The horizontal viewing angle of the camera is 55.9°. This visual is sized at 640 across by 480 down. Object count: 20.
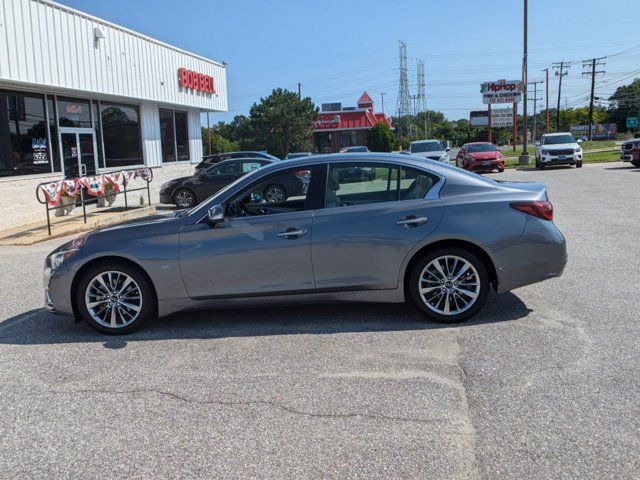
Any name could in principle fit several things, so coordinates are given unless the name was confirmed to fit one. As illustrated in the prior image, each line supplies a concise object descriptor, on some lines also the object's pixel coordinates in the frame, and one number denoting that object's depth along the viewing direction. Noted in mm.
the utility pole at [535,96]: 111631
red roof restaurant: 67438
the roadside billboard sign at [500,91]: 47438
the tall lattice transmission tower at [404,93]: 85688
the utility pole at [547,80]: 65387
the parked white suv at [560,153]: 29094
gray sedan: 5477
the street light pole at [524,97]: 35400
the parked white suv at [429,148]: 26084
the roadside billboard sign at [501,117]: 54750
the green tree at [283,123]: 63781
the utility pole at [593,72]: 91188
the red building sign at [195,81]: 24270
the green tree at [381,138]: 62719
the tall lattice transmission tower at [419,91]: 98562
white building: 15180
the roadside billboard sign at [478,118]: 82438
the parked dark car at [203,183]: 18438
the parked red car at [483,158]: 29531
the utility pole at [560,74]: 93538
